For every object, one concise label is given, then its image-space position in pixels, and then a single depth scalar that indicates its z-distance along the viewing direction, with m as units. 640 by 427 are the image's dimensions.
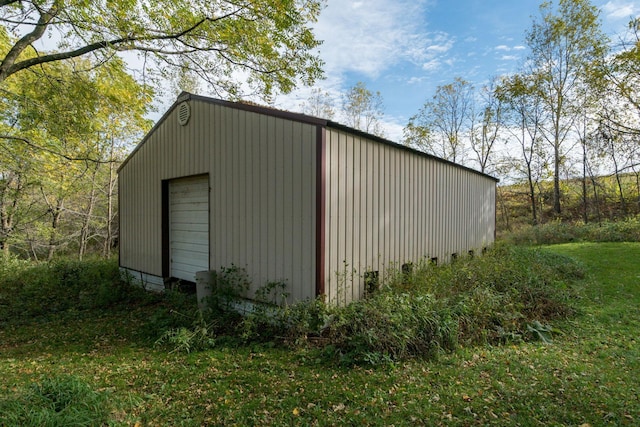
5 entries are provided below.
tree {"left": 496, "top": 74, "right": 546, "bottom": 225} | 16.50
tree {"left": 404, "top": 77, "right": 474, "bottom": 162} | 19.48
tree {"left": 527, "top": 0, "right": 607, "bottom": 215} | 14.34
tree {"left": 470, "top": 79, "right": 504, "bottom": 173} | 18.17
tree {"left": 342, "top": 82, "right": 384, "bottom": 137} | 19.31
